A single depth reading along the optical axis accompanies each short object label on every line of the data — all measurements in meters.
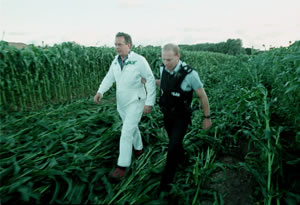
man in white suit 2.53
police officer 2.22
